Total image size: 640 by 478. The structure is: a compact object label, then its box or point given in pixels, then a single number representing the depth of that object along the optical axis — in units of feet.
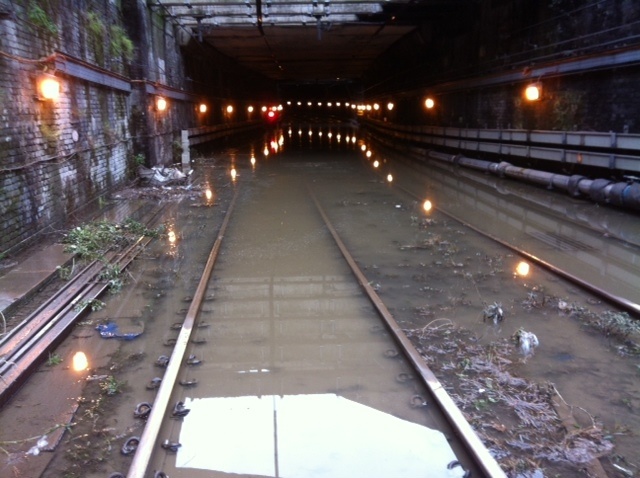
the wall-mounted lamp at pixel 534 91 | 44.55
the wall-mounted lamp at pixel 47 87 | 27.37
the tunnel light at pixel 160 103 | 53.59
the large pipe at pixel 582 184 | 33.80
